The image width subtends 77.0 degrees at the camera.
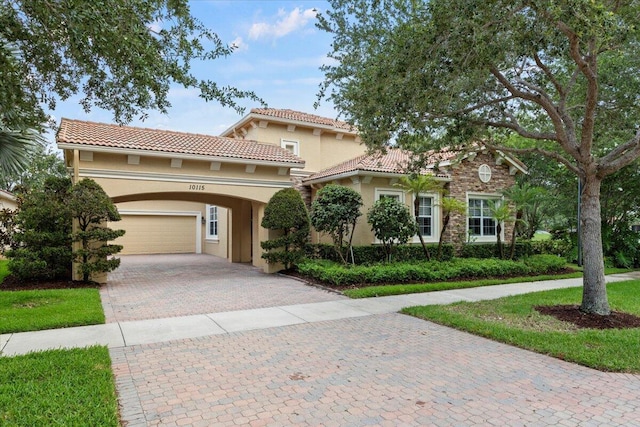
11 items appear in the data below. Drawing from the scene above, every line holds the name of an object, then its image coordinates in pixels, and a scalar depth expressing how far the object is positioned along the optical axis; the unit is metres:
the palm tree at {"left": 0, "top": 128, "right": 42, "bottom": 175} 9.80
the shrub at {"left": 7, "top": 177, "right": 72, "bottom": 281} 10.50
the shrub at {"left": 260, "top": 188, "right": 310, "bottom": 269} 13.69
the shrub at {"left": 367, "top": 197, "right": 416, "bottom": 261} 12.91
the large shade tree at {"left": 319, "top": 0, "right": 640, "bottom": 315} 6.05
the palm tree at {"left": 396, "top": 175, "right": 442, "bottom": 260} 13.17
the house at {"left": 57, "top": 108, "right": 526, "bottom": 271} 12.31
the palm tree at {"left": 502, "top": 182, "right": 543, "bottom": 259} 14.64
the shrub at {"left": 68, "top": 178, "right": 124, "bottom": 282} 10.73
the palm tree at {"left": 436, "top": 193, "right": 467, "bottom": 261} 13.61
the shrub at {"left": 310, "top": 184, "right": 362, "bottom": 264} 12.95
